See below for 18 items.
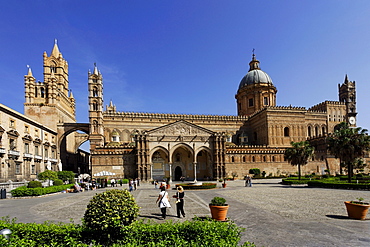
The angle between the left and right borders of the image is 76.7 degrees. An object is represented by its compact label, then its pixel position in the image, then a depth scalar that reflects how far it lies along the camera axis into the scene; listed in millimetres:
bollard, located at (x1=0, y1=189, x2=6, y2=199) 20547
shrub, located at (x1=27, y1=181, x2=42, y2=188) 22484
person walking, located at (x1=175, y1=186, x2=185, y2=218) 11016
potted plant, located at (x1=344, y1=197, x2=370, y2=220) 10656
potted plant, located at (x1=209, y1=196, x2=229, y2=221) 9870
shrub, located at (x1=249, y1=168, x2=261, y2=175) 48509
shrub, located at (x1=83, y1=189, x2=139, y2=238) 6418
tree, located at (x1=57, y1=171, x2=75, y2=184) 33438
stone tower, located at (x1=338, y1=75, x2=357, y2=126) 67562
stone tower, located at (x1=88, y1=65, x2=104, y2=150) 48469
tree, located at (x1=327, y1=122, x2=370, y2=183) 26627
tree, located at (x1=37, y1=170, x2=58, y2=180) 27750
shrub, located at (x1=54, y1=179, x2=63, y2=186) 27766
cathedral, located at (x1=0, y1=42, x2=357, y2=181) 39438
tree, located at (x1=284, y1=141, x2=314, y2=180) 35750
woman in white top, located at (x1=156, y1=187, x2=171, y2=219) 10680
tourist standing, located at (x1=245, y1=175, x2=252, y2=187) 29562
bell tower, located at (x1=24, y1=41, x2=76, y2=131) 48438
